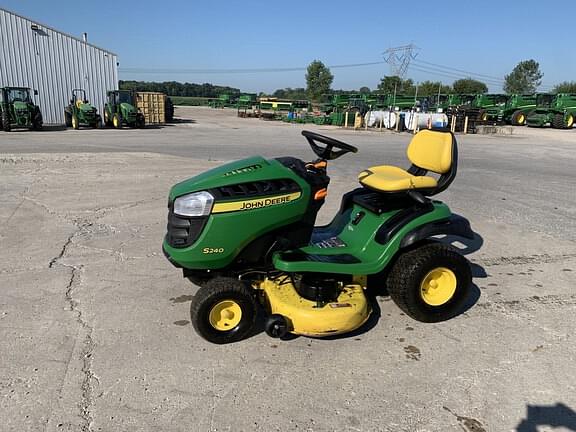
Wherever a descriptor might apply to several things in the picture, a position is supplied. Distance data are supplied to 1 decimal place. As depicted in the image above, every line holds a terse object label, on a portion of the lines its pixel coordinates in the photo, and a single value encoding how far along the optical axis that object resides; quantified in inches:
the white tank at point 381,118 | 1027.9
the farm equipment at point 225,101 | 2137.1
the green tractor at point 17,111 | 761.0
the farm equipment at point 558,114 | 1117.1
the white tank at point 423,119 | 942.4
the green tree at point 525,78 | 2972.4
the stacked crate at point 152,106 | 1069.8
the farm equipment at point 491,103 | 1178.6
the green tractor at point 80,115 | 848.9
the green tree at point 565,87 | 2184.3
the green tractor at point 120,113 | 878.4
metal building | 894.4
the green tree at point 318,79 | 3024.1
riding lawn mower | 113.2
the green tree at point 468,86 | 2513.5
